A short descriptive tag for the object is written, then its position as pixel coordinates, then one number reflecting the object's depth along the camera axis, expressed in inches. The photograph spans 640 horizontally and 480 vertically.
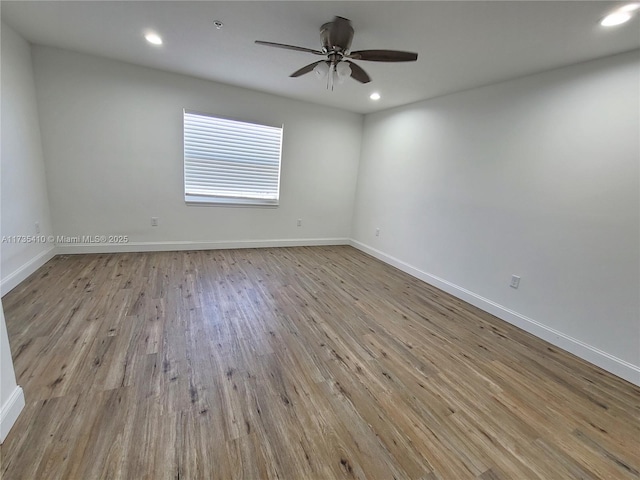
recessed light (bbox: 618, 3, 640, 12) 62.1
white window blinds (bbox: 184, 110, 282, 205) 156.6
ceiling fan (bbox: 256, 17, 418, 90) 77.1
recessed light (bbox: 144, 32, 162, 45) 99.6
